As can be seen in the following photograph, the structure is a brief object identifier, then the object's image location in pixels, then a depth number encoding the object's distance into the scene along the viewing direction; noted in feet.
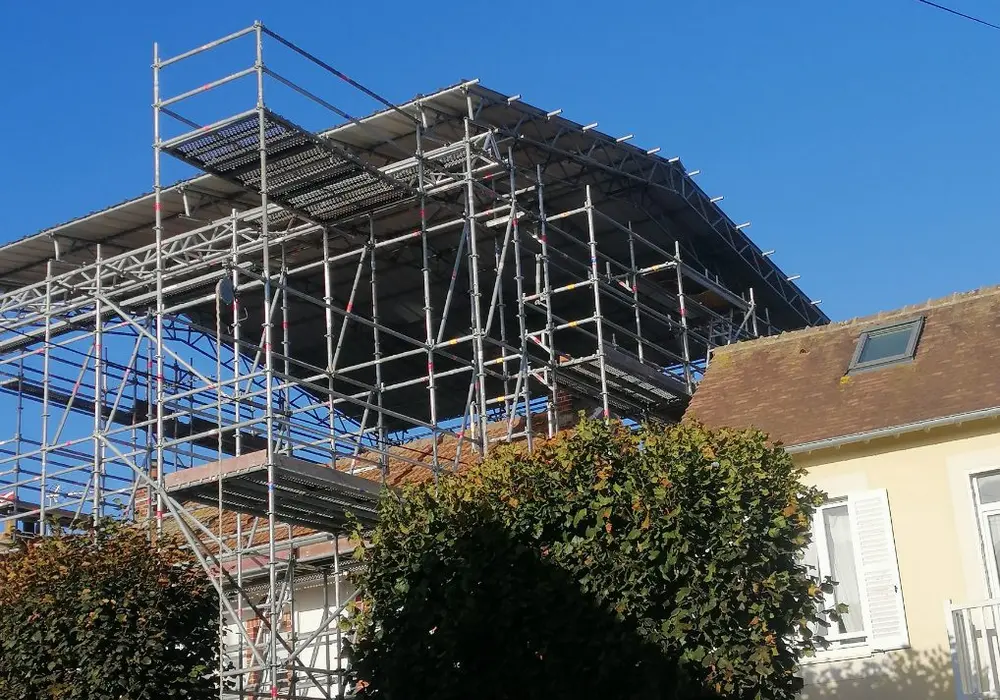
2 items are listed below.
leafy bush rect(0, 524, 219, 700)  52.80
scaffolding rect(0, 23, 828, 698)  58.80
